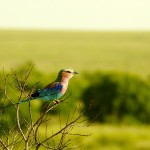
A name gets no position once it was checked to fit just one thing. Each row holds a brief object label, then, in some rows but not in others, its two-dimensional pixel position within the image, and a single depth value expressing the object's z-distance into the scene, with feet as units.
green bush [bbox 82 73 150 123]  297.74
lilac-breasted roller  51.57
